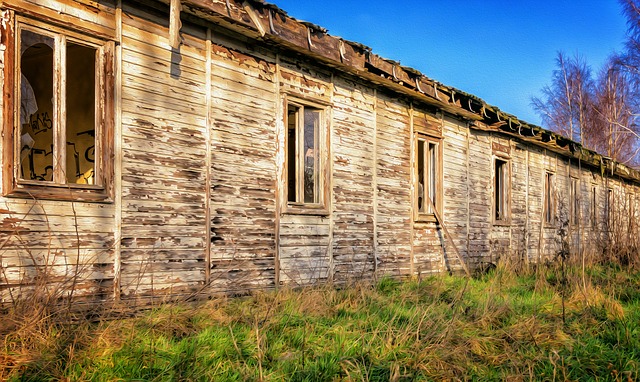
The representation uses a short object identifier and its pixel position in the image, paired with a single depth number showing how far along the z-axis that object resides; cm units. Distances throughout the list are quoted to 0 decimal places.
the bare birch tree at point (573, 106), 3684
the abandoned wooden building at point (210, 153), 586
